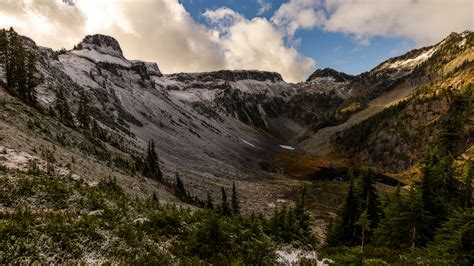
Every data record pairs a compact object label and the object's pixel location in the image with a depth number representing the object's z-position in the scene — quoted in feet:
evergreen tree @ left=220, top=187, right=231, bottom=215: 150.10
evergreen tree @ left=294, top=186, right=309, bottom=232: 106.38
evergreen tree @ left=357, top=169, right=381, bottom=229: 117.39
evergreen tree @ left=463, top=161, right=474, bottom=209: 95.89
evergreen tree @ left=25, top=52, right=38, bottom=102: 189.37
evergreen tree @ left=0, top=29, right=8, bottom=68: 195.31
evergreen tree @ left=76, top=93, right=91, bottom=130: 219.82
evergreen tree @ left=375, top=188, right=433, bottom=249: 82.89
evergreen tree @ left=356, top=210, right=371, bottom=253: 51.37
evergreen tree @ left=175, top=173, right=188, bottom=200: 177.94
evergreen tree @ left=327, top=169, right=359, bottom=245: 114.21
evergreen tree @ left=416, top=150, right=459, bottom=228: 89.35
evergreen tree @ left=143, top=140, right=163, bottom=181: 184.65
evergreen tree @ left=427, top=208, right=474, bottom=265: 52.49
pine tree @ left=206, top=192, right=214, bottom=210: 163.16
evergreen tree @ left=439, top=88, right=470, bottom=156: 125.59
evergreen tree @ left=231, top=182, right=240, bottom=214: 162.43
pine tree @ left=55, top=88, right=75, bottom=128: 201.26
